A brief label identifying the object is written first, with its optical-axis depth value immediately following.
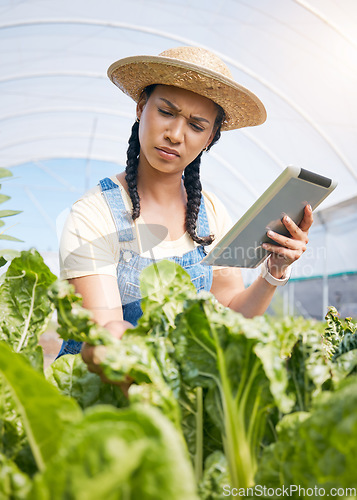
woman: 1.11
